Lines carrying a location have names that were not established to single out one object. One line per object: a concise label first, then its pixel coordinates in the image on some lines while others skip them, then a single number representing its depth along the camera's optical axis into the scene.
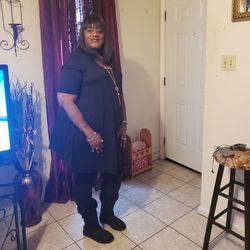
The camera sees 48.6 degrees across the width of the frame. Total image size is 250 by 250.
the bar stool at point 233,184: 1.48
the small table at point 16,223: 1.59
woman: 1.65
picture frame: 1.62
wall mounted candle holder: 1.97
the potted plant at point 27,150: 2.02
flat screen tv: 1.70
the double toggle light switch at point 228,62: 1.74
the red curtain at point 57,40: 2.11
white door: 2.65
